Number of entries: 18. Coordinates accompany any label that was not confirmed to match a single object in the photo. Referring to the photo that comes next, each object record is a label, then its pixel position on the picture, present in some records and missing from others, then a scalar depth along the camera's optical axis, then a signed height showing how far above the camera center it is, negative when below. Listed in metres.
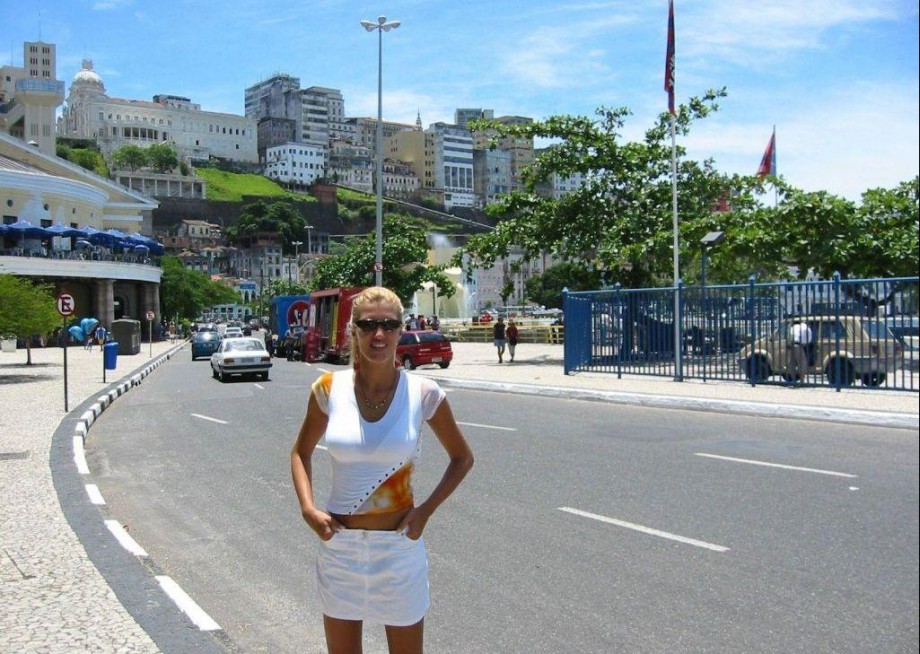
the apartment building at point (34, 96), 113.62 +30.21
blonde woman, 3.28 -0.63
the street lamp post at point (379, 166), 29.15 +5.41
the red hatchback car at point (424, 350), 29.94 -1.09
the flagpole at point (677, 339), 20.53 -0.57
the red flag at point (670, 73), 18.00 +5.01
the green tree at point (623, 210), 25.89 +3.45
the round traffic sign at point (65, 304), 20.25 +0.37
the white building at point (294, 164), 193.62 +33.26
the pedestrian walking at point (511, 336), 32.69 -0.73
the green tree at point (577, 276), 30.61 +1.32
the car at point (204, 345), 43.75 -1.25
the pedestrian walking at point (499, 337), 32.97 -0.77
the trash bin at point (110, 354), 28.69 -1.10
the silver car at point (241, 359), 26.70 -1.21
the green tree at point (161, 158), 168.25 +29.89
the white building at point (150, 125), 177.75 +40.03
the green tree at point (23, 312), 28.23 +0.28
